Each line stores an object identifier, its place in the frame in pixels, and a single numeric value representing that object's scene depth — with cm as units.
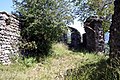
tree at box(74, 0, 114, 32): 895
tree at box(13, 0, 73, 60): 453
